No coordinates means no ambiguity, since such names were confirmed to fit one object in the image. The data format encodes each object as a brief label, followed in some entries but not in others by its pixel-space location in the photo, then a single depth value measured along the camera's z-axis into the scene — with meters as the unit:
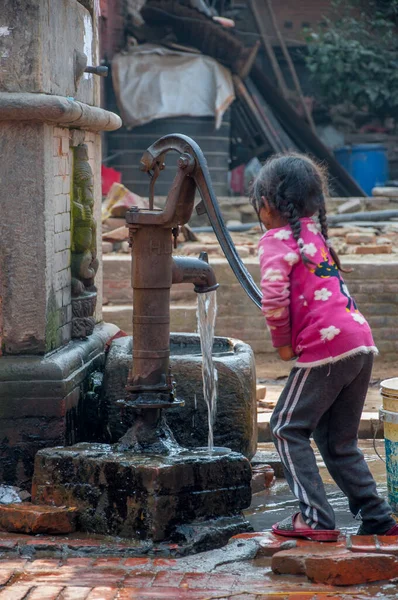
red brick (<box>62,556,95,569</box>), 7.07
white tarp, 29.87
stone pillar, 8.70
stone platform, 7.65
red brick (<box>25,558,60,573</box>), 6.97
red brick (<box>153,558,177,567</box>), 7.15
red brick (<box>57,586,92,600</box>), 6.26
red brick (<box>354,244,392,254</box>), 22.69
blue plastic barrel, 33.94
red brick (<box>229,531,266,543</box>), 7.62
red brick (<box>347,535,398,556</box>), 6.79
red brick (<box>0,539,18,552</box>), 7.43
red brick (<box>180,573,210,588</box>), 6.59
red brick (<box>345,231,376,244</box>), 24.00
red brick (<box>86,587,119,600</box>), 6.27
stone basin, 9.45
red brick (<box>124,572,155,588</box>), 6.59
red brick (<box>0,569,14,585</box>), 6.63
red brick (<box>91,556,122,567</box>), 7.08
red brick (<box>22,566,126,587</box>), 6.63
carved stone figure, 10.18
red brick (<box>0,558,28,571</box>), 6.97
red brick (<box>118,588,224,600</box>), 6.29
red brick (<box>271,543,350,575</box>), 6.78
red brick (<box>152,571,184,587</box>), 6.62
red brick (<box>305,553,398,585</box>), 6.62
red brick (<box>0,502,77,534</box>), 7.77
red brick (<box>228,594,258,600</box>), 6.30
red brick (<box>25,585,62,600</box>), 6.27
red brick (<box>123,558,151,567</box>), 7.10
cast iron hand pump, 8.22
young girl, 7.24
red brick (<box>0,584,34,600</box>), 6.25
